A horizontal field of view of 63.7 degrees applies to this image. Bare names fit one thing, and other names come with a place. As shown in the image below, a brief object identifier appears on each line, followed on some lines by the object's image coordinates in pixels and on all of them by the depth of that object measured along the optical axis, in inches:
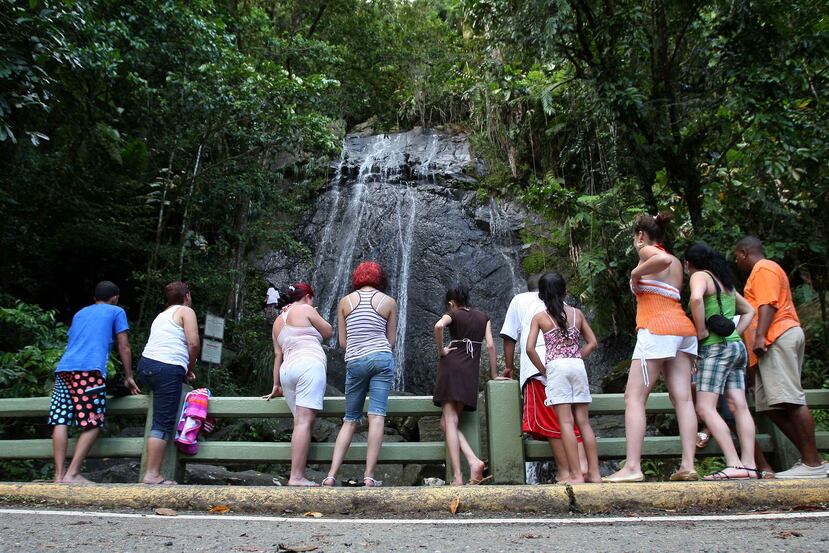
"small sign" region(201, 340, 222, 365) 395.5
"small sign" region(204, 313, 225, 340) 402.4
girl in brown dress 220.5
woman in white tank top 226.8
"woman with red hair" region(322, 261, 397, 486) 217.2
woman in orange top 198.2
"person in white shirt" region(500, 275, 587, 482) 216.2
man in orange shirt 206.2
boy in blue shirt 229.0
